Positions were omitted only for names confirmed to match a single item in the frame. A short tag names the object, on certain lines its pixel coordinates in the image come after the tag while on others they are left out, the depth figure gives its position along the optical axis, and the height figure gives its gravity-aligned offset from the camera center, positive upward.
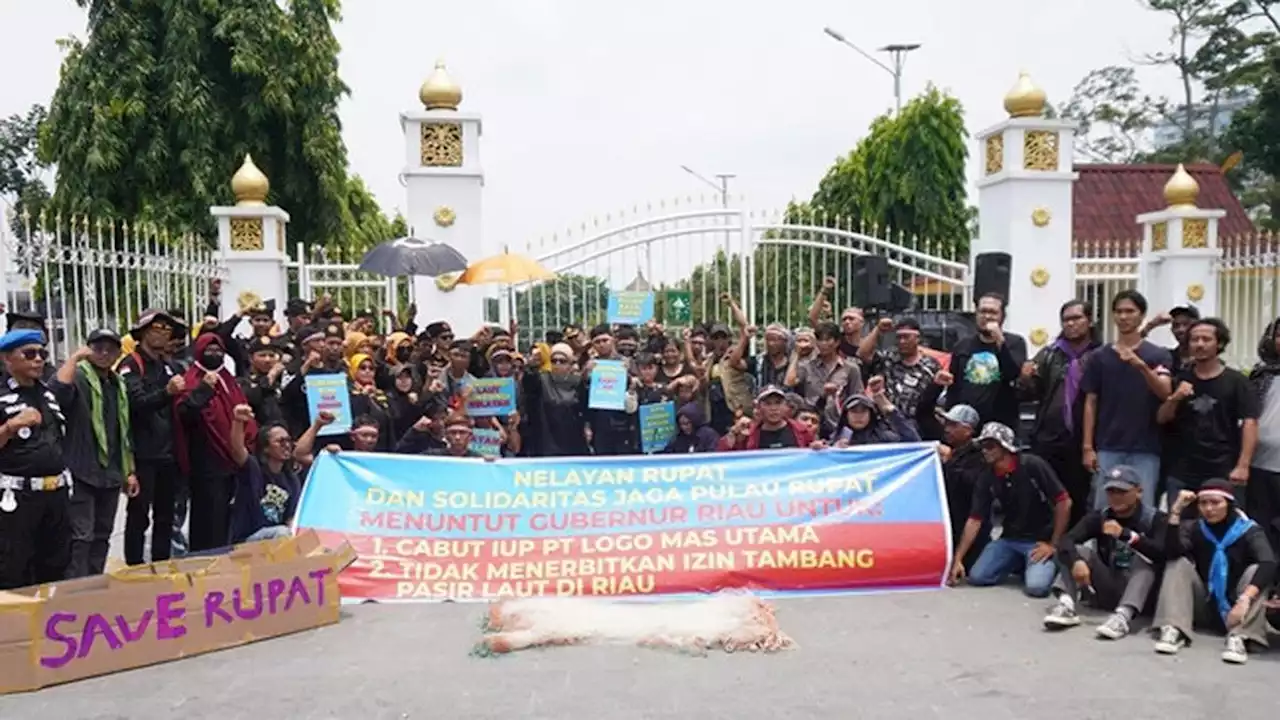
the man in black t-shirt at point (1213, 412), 5.83 -0.52
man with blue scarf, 5.19 -1.28
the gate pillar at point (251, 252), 10.84 +0.77
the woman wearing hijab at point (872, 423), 6.83 -0.65
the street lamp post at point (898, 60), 25.11 +6.18
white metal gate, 11.40 +0.49
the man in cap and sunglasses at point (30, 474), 5.17 -0.69
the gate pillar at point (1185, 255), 11.98 +0.68
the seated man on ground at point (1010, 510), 6.35 -1.14
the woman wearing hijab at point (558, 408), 7.87 -0.60
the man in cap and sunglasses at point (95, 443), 5.76 -0.61
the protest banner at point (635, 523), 6.21 -1.18
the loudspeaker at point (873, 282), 10.80 +0.39
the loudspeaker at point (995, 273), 11.49 +0.49
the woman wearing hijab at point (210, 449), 6.53 -0.72
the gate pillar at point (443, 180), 10.77 +1.47
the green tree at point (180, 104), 17.89 +3.80
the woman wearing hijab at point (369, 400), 7.21 -0.48
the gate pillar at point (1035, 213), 11.80 +1.16
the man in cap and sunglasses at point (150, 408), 6.30 -0.45
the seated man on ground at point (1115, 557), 5.58 -1.28
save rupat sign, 4.80 -1.34
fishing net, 5.29 -1.52
